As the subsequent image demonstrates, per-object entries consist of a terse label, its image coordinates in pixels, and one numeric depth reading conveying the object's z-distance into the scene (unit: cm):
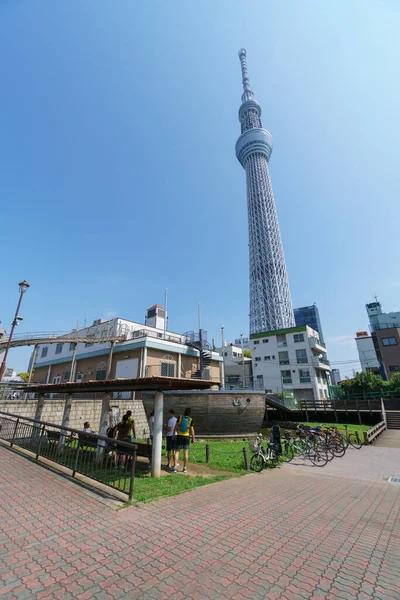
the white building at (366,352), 7081
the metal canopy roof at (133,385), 784
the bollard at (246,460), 973
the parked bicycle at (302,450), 1210
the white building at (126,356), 2520
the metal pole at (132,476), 576
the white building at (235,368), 6315
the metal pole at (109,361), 2619
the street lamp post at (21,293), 1637
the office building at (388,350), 5338
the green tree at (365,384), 4173
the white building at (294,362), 4816
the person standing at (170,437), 964
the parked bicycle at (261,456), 1000
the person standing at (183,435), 895
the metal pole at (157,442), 826
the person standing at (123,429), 937
